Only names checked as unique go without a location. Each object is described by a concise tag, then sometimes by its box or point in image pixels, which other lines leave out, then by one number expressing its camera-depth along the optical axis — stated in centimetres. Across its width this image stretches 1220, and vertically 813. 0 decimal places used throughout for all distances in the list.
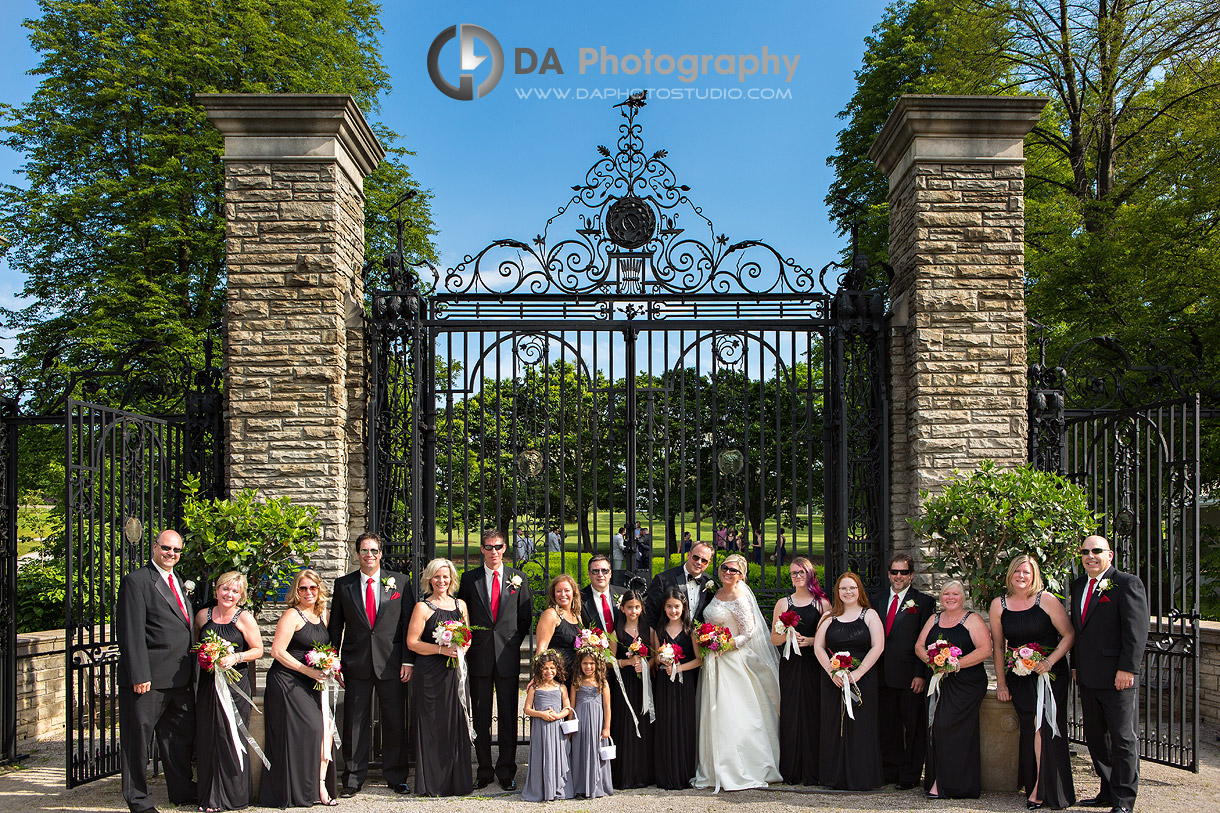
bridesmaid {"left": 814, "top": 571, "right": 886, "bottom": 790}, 609
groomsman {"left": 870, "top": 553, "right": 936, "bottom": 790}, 617
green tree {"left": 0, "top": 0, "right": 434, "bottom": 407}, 1402
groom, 648
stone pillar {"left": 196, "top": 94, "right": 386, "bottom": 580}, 721
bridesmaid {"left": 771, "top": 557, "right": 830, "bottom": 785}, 627
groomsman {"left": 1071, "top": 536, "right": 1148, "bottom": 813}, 566
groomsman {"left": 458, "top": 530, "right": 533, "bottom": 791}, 634
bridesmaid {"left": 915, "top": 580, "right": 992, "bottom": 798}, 589
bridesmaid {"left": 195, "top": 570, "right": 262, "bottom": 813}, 579
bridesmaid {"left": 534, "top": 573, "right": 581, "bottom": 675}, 613
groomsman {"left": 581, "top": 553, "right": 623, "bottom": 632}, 629
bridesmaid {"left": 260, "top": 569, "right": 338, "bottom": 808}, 584
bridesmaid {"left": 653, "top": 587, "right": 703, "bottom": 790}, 623
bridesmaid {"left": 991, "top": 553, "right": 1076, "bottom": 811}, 576
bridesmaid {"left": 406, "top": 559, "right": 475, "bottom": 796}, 612
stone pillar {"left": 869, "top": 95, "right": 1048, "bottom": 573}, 733
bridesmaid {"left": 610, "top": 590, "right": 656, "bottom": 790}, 625
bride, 620
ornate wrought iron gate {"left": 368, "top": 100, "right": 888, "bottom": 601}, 745
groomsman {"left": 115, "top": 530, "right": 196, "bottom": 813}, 576
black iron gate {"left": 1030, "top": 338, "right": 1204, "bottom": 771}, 655
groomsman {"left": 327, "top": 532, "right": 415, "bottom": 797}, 623
